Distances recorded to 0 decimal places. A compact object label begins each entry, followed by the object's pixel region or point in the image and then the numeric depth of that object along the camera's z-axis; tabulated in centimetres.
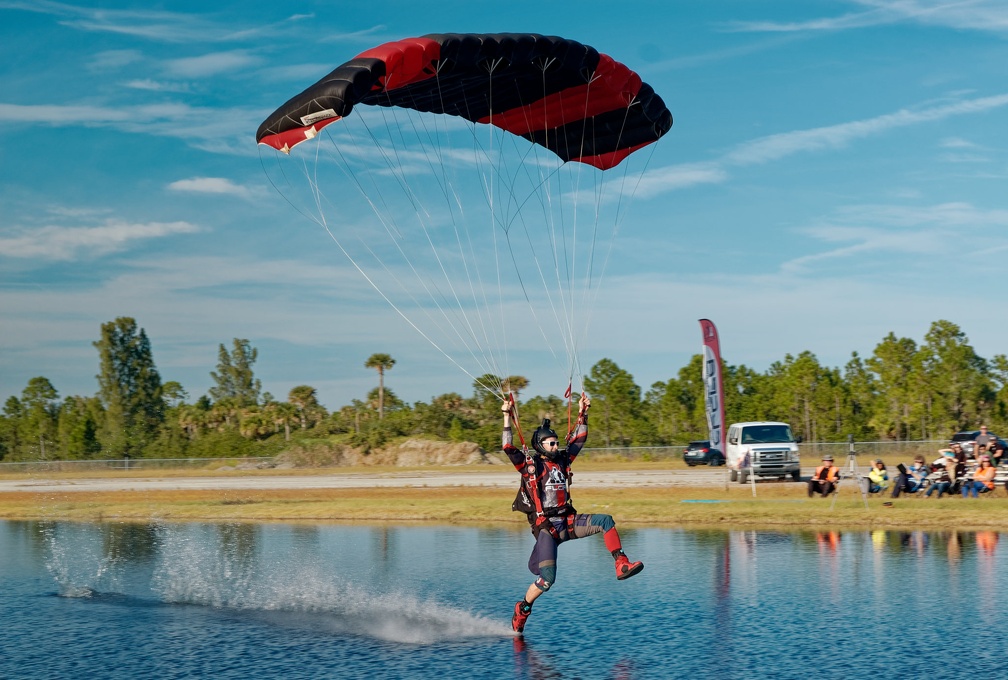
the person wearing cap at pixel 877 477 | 3144
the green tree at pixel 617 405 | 8056
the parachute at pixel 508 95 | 1623
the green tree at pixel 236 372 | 16362
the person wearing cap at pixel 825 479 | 3128
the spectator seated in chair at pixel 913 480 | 3062
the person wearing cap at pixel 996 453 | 3131
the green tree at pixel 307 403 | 9612
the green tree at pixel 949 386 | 6900
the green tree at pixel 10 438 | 10094
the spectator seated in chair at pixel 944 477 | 3064
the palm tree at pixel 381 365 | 9362
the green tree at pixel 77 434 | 8494
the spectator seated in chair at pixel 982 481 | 3006
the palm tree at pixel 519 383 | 8650
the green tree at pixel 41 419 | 9825
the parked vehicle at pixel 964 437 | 4200
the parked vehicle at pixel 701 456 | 5616
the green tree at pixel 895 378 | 7112
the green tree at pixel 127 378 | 11638
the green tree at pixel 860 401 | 7744
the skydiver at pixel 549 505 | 1404
